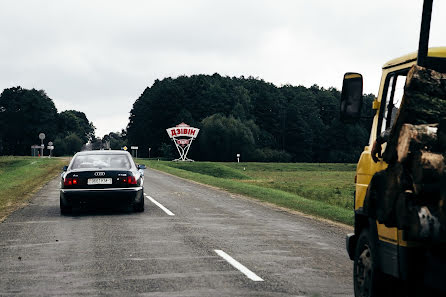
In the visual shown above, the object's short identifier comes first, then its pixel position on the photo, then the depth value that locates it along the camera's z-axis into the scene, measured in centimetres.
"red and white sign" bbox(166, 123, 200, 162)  8456
